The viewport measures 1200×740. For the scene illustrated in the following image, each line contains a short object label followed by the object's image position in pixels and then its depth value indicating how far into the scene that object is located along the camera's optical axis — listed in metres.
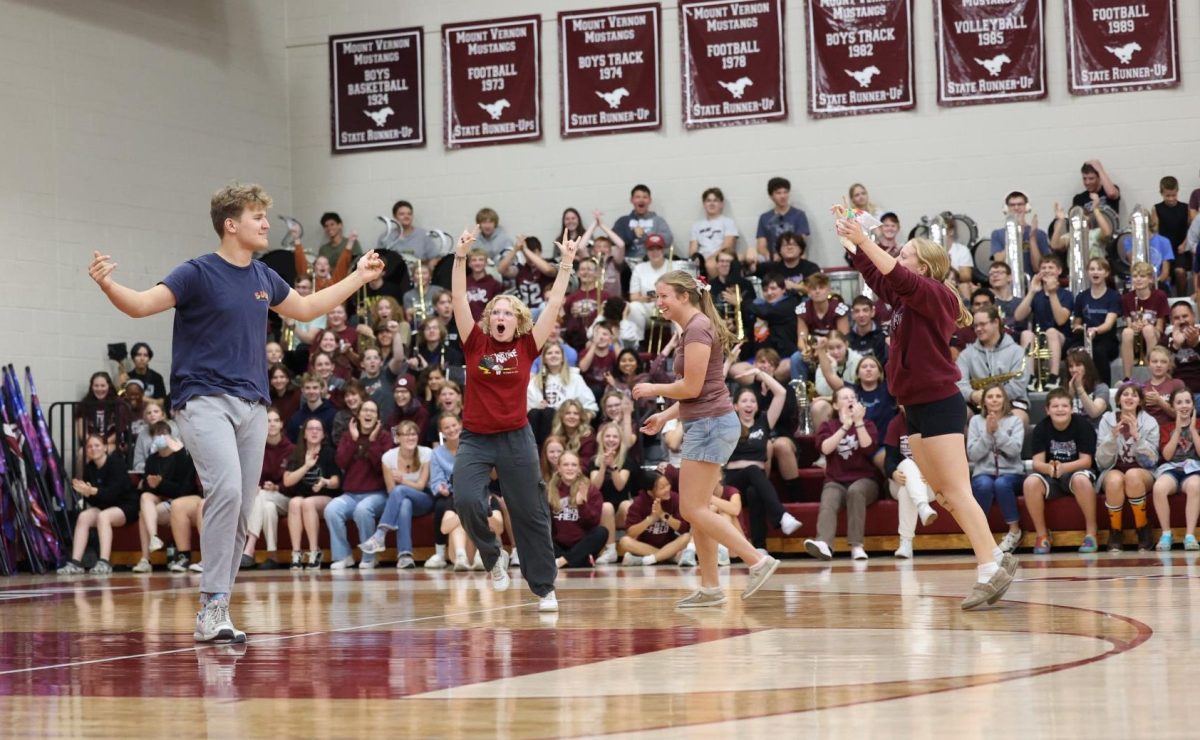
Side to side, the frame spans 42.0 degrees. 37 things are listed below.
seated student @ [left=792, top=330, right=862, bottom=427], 13.97
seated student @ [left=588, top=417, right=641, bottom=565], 13.24
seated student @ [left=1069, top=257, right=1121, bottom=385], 14.47
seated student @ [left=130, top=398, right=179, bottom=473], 15.59
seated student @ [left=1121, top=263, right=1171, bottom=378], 13.99
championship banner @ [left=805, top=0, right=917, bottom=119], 18.12
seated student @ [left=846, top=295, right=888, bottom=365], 14.68
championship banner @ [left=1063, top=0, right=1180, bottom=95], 17.25
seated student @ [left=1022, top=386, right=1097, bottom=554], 12.56
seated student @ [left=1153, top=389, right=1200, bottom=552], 12.23
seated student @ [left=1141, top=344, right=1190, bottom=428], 12.81
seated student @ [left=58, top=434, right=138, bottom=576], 15.18
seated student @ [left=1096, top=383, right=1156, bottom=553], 12.44
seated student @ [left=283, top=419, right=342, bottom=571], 14.55
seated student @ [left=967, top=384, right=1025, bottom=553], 12.78
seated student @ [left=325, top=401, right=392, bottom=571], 14.18
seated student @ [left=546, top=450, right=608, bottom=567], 12.78
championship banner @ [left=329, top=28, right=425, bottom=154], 20.03
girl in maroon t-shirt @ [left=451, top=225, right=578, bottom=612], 7.81
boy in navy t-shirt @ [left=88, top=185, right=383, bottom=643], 6.22
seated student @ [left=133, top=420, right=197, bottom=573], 15.09
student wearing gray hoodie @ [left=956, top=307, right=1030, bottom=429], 13.59
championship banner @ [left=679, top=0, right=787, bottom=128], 18.56
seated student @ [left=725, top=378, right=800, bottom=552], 13.08
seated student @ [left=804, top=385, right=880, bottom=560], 12.98
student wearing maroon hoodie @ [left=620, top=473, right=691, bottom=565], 12.88
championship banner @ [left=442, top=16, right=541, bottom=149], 19.55
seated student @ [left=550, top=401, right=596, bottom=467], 13.41
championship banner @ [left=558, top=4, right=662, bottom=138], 19.05
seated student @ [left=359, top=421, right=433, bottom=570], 13.91
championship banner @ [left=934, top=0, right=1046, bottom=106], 17.67
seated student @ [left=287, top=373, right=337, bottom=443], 15.35
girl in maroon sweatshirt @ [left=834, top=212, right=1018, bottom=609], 6.92
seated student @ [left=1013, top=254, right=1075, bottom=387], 14.88
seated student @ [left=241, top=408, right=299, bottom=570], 14.76
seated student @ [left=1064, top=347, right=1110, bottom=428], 13.18
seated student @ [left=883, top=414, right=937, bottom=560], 12.57
